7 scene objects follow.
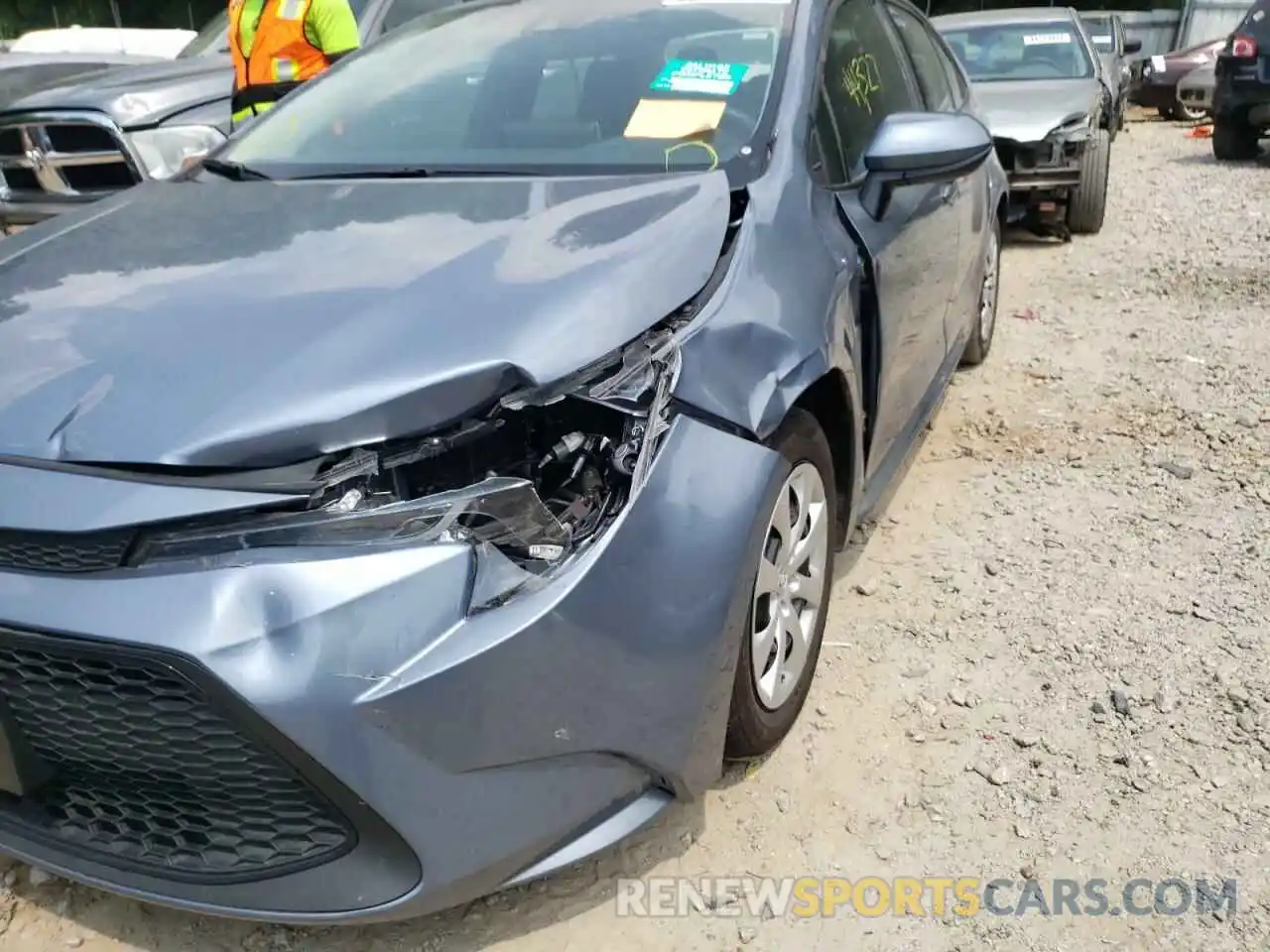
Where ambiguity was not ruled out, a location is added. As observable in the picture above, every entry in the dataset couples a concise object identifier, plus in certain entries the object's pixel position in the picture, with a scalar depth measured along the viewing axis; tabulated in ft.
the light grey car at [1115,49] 35.09
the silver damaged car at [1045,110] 21.39
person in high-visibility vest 14.53
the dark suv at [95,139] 15.35
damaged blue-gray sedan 4.78
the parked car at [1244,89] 31.48
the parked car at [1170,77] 49.32
